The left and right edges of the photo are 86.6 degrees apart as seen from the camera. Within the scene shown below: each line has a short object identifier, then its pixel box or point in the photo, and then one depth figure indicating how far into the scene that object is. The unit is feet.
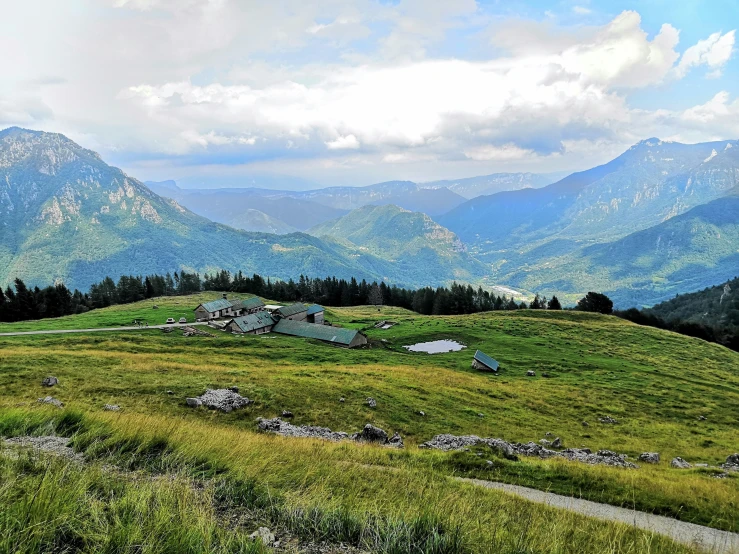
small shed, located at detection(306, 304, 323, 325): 296.10
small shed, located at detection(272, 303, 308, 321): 276.82
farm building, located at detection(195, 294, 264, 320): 279.47
